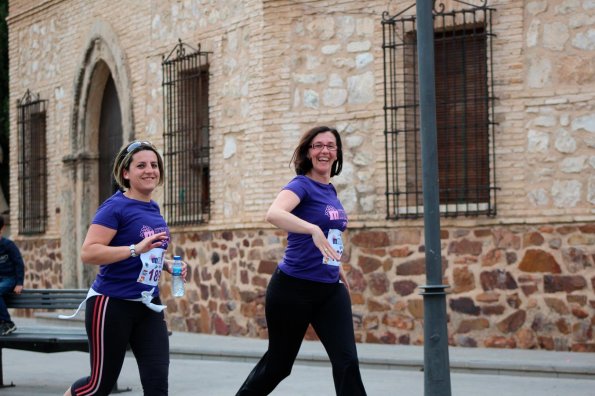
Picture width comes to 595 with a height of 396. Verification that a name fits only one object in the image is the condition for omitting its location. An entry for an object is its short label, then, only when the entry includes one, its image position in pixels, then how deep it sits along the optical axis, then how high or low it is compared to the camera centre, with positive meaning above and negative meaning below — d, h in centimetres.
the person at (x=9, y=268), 1230 -53
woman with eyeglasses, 765 -54
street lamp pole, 869 -28
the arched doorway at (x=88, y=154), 2270 +103
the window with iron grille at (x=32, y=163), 2452 +95
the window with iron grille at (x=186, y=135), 1919 +114
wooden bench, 1117 -109
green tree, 2969 +282
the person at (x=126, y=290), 736 -46
